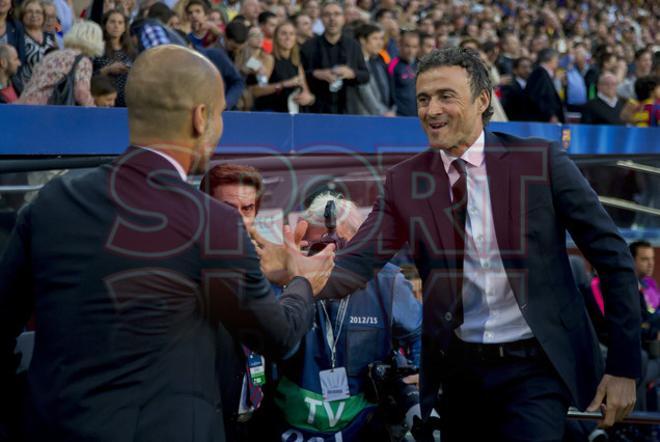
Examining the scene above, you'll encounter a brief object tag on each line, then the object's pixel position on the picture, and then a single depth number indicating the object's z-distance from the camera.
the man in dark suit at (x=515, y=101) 20.52
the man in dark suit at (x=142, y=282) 3.92
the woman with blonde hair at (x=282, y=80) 16.02
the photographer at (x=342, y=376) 6.44
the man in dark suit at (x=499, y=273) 5.36
